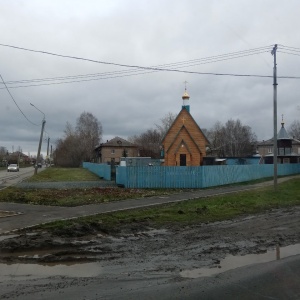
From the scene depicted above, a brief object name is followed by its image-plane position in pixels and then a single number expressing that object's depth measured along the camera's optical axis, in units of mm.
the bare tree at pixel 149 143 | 94375
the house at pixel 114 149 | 97375
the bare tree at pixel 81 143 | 97875
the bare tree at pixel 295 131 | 111488
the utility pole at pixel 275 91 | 21891
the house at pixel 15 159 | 131938
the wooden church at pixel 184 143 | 43219
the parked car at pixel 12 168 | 68606
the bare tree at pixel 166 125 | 90500
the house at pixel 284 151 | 51656
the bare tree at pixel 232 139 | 106000
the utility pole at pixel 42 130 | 47284
